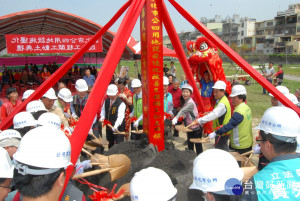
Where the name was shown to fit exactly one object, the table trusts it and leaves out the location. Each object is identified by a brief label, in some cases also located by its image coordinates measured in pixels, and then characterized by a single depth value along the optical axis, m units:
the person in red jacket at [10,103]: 4.81
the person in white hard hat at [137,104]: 4.84
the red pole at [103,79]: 2.31
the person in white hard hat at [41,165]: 1.28
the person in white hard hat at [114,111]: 4.50
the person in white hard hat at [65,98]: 4.35
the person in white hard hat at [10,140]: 2.30
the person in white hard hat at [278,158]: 1.56
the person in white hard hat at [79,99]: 4.57
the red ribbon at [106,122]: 4.56
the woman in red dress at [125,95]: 5.84
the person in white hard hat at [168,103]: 5.17
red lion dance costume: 5.20
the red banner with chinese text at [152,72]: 3.32
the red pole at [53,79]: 3.24
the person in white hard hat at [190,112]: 4.62
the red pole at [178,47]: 3.51
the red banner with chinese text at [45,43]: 8.98
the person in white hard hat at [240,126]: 3.45
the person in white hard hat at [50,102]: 3.98
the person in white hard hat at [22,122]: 2.85
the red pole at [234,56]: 3.00
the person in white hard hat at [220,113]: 3.81
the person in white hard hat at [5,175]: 1.50
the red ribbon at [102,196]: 2.12
